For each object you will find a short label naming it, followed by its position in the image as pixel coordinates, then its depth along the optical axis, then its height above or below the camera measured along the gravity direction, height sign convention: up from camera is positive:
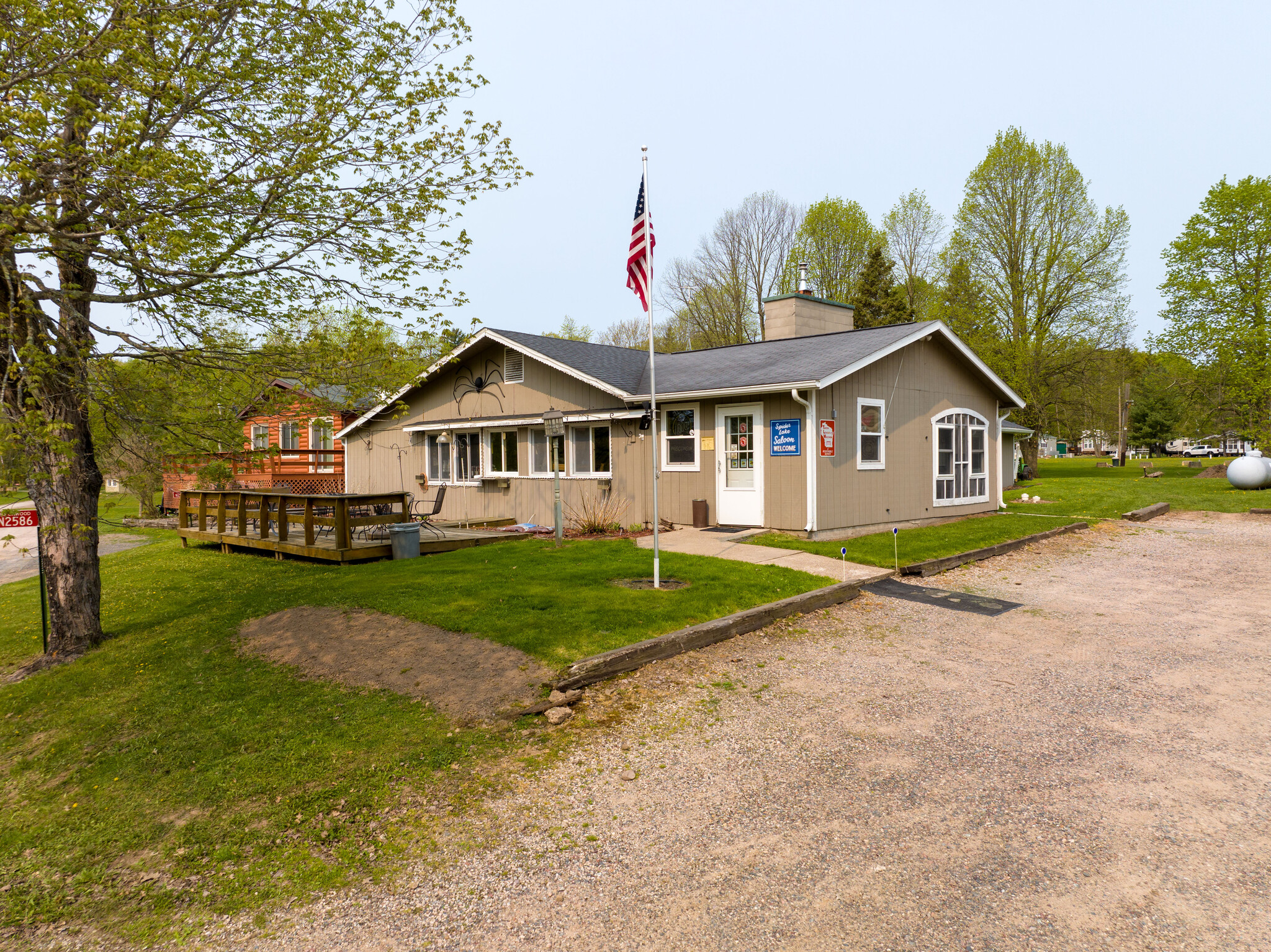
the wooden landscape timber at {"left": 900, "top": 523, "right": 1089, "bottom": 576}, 10.75 -1.58
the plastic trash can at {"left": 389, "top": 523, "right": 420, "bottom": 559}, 12.41 -1.19
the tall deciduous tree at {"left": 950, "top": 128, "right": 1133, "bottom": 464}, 31.22 +8.51
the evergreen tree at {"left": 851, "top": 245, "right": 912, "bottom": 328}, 34.66 +7.93
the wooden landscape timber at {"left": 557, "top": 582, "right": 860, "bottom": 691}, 6.16 -1.69
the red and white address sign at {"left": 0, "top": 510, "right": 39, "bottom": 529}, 6.40 -0.38
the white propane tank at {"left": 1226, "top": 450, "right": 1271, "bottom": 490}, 24.41 -0.58
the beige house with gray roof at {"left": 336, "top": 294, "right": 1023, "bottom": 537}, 13.30 +0.80
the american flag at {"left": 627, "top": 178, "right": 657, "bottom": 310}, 9.10 +2.68
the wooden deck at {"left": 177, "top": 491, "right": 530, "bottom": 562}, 12.20 -1.10
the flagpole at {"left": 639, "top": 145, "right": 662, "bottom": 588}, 8.89 +2.91
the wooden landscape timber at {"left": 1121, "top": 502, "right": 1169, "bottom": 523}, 16.84 -1.34
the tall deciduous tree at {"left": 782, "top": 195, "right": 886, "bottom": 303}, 38.34 +11.46
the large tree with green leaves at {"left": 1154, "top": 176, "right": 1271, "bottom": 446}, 29.86 +6.65
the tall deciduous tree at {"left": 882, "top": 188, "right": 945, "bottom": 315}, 38.34 +11.74
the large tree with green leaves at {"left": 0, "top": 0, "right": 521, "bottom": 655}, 5.58 +2.53
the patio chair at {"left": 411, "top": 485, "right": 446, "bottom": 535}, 15.02 -1.00
